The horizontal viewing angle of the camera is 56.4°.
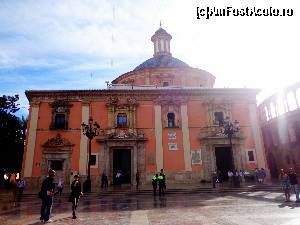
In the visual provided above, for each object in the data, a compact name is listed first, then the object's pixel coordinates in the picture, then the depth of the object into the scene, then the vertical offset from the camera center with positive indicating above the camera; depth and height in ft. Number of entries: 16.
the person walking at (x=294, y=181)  38.73 -0.62
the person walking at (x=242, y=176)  75.46 +0.45
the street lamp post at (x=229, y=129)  67.95 +11.85
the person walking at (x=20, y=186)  50.53 -0.53
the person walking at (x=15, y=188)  49.86 -0.85
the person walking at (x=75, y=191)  30.75 -1.01
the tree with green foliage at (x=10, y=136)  99.67 +16.89
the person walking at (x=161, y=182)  54.85 -0.45
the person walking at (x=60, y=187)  58.52 -1.02
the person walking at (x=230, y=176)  75.57 +0.53
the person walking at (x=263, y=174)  73.74 +0.82
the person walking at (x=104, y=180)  71.13 +0.01
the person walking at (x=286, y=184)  39.55 -1.05
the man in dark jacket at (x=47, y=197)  27.12 -1.38
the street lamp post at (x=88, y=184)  60.13 -0.54
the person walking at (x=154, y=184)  54.04 -0.79
